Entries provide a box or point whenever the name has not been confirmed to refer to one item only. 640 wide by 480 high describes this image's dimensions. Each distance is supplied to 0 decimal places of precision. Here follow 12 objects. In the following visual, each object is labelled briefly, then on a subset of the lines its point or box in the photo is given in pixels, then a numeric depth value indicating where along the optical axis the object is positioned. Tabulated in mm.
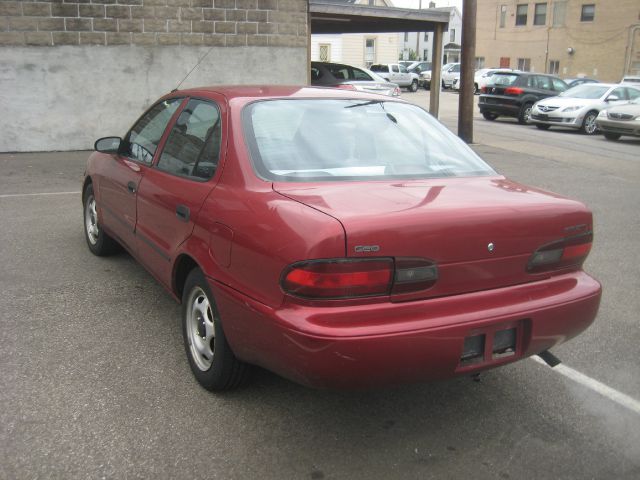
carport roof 13688
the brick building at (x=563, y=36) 44219
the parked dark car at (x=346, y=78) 18125
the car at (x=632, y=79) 31297
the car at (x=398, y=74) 39812
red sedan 2672
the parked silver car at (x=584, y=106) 19875
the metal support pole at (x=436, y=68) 15789
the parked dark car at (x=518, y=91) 22250
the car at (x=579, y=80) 29141
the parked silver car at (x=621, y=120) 17578
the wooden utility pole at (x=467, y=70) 14930
